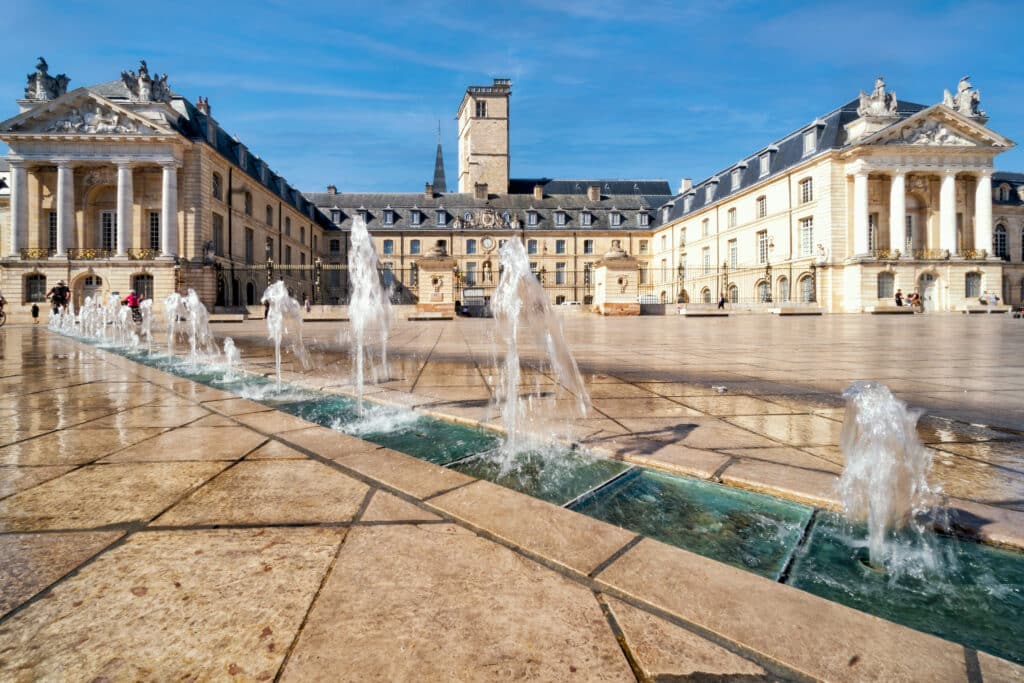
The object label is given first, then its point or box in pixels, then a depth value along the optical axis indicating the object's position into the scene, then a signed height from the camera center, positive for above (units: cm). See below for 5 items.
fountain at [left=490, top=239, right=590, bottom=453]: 309 +11
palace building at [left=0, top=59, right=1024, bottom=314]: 2702 +827
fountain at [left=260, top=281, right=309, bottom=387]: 600 +41
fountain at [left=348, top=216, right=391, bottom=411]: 541 +63
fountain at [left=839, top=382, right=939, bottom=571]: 170 -53
